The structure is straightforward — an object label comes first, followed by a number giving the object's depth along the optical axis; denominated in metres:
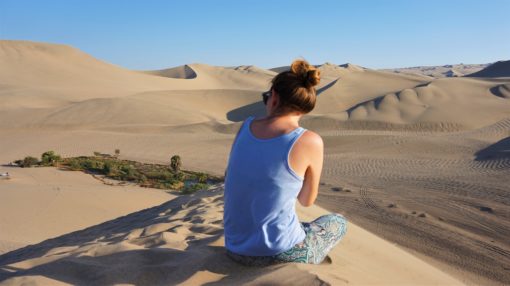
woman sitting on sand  2.98
